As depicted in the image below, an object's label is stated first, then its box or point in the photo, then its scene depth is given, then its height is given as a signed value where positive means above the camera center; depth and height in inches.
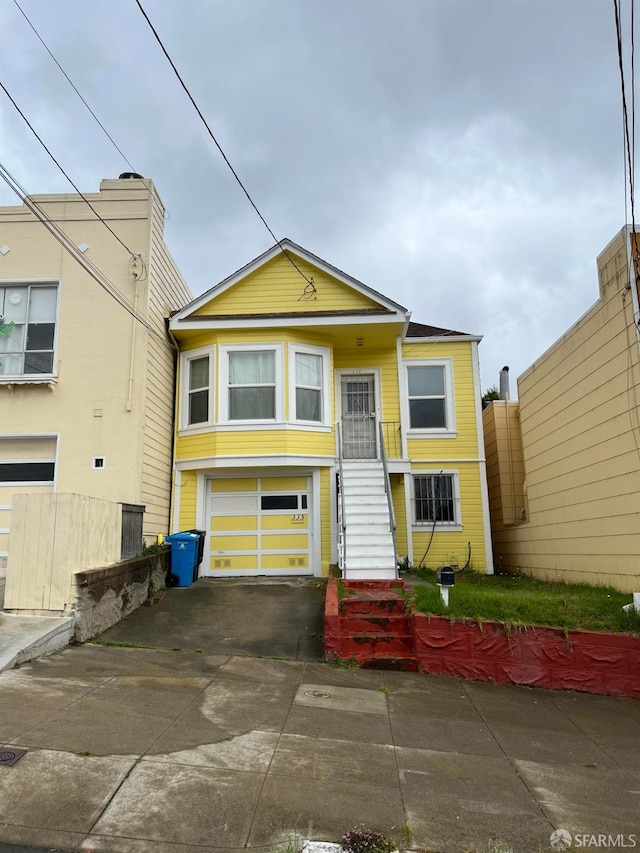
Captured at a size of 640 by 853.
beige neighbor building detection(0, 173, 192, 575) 438.0 +146.6
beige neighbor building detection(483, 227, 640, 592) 332.2 +59.1
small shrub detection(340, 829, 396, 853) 128.7 -67.1
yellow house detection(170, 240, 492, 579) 484.4 +83.2
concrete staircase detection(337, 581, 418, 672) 283.6 -47.3
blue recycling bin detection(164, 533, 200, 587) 443.5 -12.6
